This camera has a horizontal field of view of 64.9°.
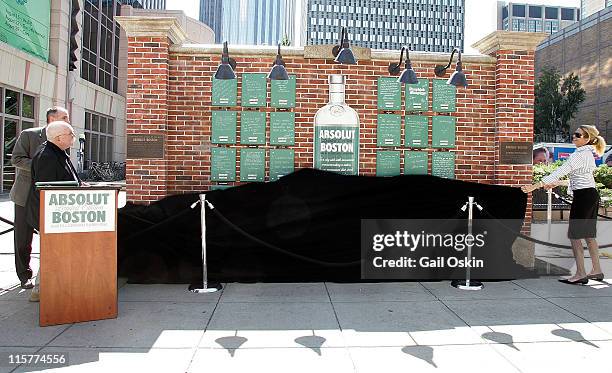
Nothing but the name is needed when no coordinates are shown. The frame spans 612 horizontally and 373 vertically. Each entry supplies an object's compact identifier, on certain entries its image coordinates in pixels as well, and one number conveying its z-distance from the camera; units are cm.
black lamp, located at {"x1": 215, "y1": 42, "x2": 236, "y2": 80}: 682
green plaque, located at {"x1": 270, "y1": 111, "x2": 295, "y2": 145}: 743
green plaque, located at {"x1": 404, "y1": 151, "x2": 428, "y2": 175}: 761
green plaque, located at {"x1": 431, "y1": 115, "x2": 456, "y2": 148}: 763
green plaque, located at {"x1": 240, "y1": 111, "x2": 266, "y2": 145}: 740
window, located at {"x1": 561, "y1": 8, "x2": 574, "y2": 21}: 12484
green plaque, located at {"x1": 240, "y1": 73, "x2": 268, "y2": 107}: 739
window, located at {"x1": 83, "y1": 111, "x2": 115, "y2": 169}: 3198
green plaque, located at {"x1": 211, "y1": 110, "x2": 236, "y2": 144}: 737
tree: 4378
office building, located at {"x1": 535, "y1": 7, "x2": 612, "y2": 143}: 4853
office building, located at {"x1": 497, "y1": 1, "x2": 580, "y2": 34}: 12150
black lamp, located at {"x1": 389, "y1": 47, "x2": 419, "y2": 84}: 713
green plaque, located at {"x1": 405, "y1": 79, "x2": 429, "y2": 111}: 759
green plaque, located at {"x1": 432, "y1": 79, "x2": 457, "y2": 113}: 761
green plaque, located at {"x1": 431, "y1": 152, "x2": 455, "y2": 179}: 763
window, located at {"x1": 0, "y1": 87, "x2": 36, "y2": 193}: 2002
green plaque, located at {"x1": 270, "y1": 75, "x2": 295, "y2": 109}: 741
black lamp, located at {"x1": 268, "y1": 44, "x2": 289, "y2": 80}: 692
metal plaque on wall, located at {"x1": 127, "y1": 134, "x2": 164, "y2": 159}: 707
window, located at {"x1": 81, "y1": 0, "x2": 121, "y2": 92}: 3067
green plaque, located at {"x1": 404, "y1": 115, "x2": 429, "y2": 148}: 761
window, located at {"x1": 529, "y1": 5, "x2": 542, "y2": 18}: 12281
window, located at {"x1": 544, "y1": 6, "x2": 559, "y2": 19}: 12325
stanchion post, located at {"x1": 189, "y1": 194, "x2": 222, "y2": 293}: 610
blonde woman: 650
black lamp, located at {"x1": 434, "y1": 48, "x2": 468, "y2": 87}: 724
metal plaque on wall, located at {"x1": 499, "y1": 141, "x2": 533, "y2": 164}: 754
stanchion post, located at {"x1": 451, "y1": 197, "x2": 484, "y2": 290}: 636
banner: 1916
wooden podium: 468
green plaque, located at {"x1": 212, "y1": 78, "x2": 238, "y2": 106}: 737
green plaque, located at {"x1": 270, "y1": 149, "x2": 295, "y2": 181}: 743
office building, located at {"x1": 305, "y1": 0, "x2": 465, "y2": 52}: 14462
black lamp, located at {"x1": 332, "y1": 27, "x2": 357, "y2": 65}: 678
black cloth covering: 641
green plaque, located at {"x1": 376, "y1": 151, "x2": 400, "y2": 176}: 757
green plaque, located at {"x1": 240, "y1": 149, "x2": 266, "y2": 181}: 741
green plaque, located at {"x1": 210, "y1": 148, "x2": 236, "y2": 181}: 739
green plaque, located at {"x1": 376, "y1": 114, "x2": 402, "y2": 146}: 757
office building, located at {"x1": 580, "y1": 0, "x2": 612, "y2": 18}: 8362
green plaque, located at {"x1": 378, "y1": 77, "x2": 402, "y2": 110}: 755
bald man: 517
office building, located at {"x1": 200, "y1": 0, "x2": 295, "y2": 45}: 18075
